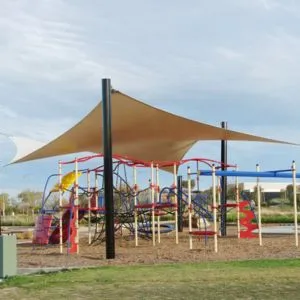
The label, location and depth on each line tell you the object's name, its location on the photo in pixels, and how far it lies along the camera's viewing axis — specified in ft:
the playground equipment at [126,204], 53.67
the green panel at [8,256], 34.99
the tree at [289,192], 220.47
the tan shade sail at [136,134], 52.54
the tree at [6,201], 193.06
